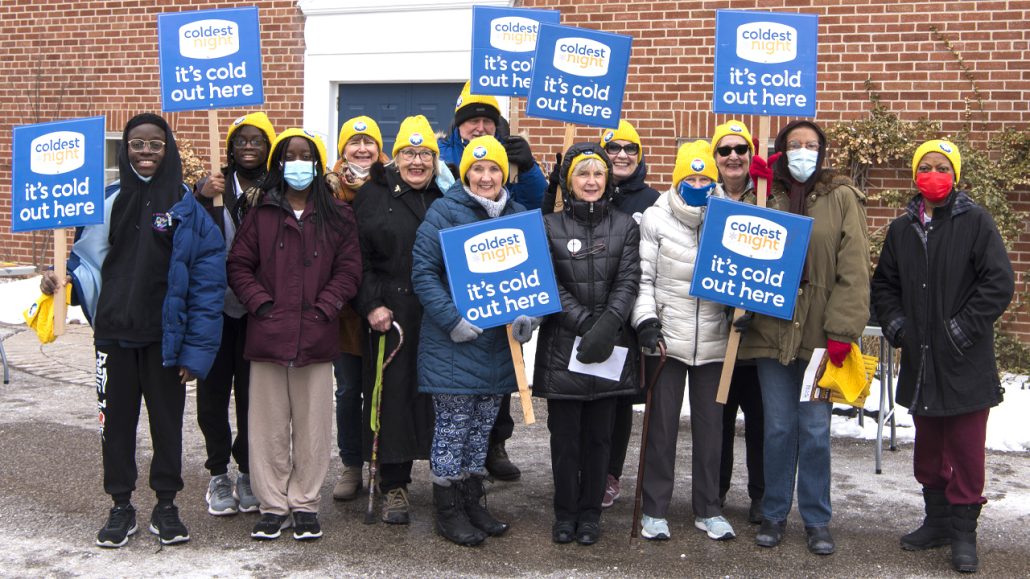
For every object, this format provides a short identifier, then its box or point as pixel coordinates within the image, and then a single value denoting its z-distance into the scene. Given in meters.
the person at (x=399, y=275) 4.91
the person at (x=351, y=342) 5.20
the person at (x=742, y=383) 4.72
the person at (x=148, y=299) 4.41
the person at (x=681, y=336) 4.68
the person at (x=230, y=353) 4.92
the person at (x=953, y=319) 4.41
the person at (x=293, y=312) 4.59
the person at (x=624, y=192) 5.27
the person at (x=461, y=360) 4.62
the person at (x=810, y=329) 4.48
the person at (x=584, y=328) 4.60
